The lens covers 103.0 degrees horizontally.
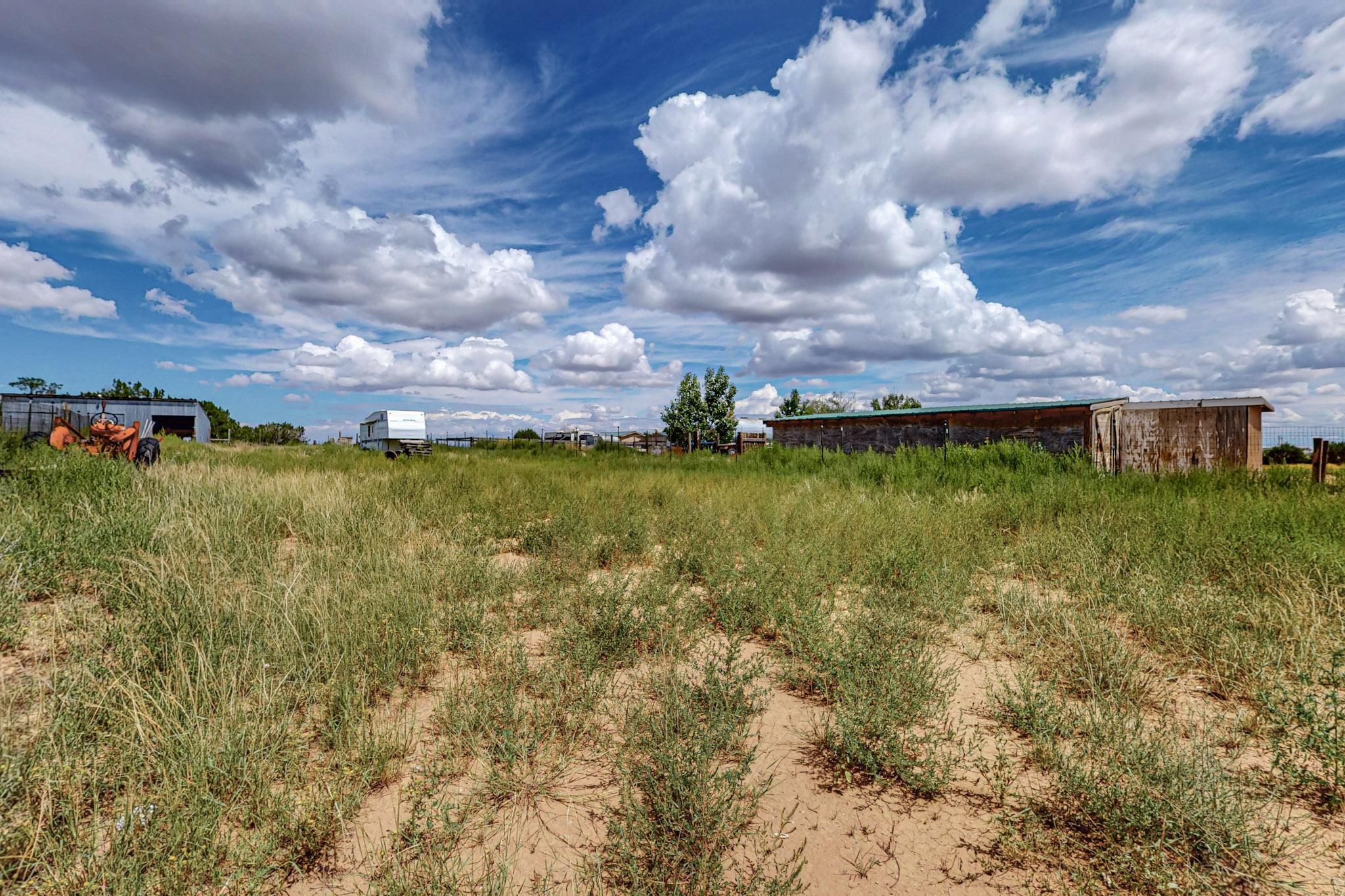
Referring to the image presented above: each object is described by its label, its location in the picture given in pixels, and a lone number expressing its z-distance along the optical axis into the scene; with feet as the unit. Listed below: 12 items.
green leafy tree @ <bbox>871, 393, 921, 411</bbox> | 189.67
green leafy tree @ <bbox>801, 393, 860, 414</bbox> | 179.22
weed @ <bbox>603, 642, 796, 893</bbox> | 7.32
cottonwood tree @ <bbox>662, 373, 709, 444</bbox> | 177.27
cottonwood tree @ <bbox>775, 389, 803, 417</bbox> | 187.73
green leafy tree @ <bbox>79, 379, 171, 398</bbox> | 205.17
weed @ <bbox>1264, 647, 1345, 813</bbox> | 8.75
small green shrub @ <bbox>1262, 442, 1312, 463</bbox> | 76.23
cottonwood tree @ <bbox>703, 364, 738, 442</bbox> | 178.81
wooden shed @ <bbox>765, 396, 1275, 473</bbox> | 44.27
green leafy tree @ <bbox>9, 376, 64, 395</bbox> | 233.64
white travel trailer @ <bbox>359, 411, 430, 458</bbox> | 94.02
